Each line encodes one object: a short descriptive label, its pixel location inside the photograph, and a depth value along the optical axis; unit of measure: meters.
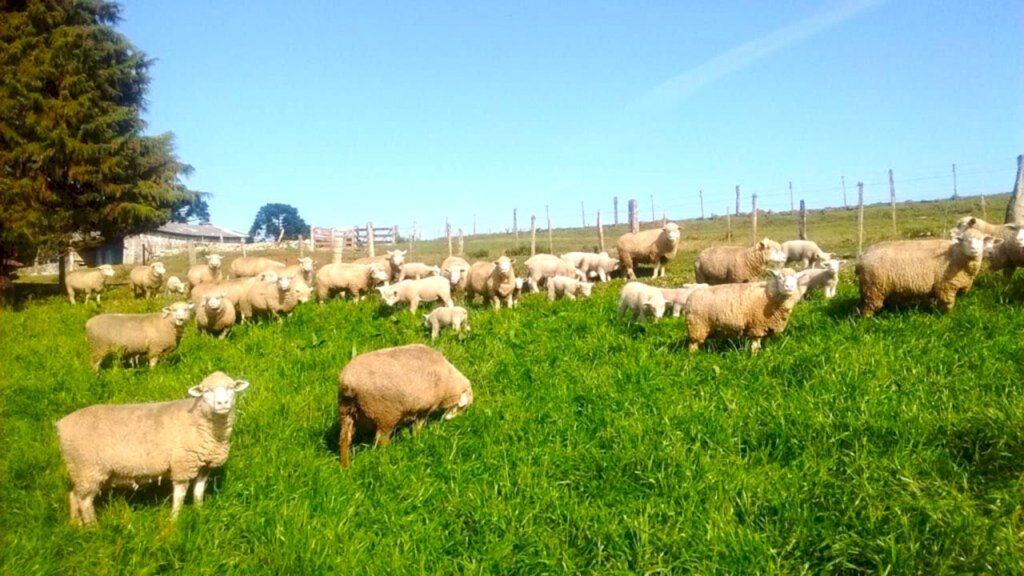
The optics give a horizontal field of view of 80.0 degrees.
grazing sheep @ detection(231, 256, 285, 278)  20.19
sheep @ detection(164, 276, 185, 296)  20.23
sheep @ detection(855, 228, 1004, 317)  8.31
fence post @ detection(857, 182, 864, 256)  18.80
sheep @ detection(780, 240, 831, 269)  18.33
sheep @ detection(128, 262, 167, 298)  19.61
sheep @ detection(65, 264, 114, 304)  19.44
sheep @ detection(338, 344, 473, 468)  6.38
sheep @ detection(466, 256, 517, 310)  14.20
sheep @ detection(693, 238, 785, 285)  13.35
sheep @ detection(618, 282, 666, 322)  10.80
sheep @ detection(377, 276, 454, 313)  13.83
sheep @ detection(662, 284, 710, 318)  11.39
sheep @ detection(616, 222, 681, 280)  18.79
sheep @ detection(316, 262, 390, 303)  16.88
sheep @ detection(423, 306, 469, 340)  11.16
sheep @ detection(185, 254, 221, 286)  19.94
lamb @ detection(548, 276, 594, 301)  14.69
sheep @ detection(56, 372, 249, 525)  5.07
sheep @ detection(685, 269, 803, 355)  7.90
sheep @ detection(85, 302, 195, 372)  10.27
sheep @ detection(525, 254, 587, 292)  17.38
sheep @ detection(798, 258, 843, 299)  11.72
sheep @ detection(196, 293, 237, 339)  12.14
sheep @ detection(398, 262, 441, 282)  19.17
